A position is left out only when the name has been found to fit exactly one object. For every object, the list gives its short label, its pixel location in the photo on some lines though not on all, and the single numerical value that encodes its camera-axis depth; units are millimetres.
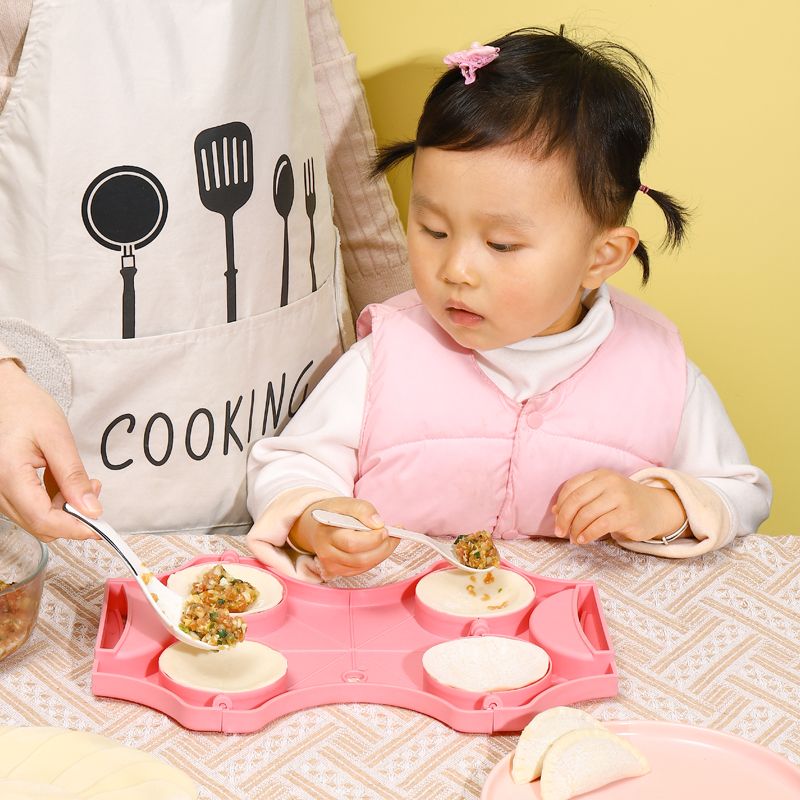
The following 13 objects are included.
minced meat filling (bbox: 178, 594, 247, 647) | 1180
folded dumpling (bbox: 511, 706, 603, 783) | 1086
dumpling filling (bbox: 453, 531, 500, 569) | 1275
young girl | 1324
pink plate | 1091
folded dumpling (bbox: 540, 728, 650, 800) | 1073
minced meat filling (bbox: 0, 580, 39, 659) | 1167
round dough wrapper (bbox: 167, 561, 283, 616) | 1250
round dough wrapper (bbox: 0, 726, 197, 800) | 1043
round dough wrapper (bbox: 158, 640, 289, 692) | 1167
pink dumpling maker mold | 1152
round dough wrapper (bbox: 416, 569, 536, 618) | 1251
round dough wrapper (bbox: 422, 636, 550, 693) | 1179
